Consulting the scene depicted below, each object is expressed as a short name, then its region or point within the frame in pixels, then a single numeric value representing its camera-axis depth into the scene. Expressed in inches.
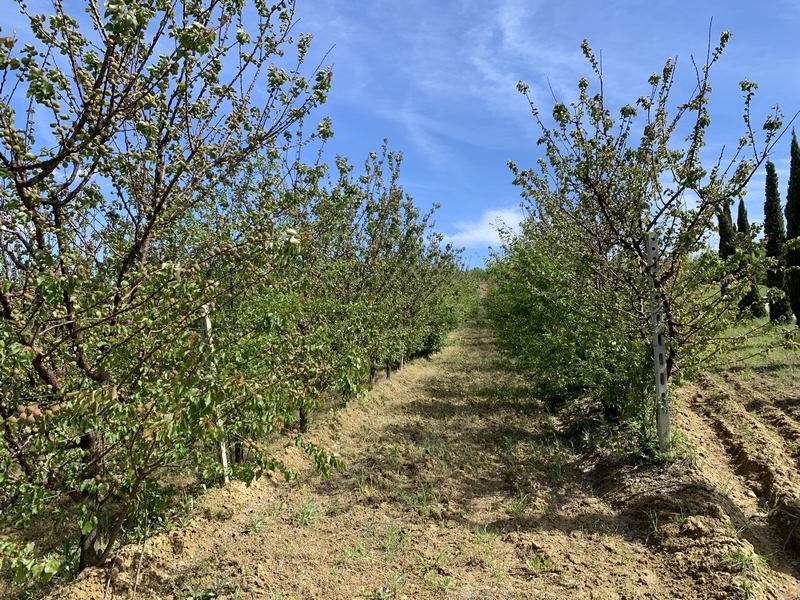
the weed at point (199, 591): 149.6
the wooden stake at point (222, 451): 202.5
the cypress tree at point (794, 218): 593.3
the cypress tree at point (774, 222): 747.4
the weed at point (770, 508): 173.6
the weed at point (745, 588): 128.1
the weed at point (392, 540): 173.5
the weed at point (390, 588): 146.7
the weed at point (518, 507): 197.0
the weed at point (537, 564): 155.6
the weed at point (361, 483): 229.3
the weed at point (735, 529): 155.0
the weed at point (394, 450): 277.9
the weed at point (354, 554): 169.6
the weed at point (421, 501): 204.7
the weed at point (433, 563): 159.5
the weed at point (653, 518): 169.5
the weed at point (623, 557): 156.2
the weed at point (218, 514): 209.8
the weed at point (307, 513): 203.0
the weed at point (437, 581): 149.7
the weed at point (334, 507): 213.8
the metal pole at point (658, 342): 201.8
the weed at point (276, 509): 209.9
